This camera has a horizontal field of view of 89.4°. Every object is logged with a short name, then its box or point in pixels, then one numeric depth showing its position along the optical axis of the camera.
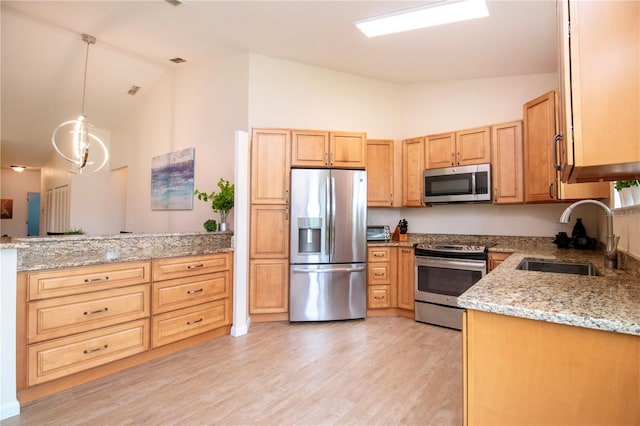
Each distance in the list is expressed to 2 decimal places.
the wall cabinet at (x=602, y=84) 0.83
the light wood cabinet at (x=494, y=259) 3.23
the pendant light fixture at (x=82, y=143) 3.94
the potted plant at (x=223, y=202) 3.61
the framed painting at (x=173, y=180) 4.59
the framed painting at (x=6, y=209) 8.88
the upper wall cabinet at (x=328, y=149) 3.62
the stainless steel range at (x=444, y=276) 3.32
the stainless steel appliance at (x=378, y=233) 4.11
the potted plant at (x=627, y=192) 1.66
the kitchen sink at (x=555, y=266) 2.03
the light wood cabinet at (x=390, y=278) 3.79
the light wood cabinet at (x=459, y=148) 3.60
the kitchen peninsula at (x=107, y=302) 2.03
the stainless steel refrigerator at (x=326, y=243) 3.52
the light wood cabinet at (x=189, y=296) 2.67
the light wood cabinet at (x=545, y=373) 0.87
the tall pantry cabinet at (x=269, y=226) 3.52
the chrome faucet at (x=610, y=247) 1.80
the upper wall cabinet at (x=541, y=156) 2.76
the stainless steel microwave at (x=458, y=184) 3.56
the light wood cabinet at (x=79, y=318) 2.01
